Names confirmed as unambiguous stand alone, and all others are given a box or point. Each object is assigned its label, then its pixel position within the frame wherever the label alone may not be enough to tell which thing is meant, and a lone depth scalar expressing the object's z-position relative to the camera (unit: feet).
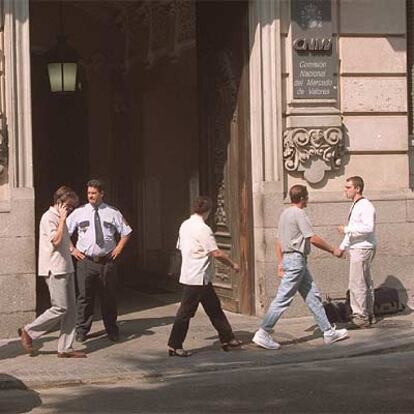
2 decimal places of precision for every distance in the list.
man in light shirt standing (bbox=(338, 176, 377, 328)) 37.96
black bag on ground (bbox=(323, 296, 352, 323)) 39.09
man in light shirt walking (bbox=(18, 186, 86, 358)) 32.99
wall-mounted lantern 49.39
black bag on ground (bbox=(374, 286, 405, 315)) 40.81
